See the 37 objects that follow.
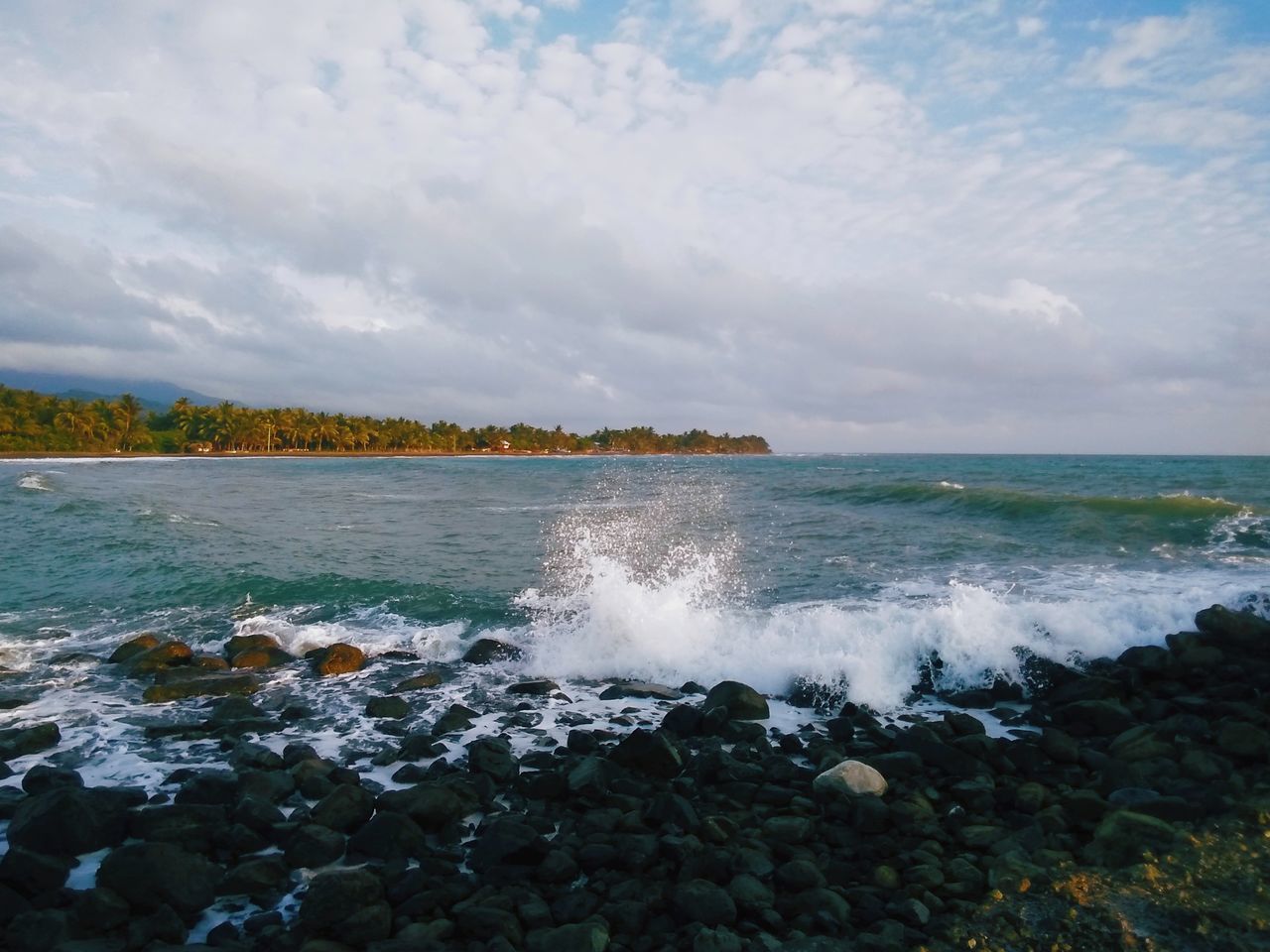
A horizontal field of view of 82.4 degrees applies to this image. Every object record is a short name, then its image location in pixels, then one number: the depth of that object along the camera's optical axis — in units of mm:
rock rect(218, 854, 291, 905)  4883
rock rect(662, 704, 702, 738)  8016
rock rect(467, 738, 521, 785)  6657
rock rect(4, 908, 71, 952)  4152
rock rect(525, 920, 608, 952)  4145
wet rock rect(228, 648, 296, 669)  10555
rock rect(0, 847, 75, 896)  4742
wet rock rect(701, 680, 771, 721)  8508
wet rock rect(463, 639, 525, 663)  10891
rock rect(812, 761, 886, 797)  6121
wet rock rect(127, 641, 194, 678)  10000
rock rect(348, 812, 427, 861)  5340
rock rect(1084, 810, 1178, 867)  4977
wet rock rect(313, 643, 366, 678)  10289
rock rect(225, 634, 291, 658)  10906
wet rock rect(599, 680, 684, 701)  9393
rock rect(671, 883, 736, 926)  4480
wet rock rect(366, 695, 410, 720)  8539
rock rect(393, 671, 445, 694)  9500
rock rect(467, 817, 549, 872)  5156
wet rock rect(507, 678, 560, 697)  9516
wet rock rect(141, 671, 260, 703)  9055
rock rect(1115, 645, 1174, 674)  9711
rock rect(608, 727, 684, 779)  6793
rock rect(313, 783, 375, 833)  5738
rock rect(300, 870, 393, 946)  4340
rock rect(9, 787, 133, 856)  5246
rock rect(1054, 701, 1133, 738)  7977
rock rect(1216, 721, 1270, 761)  6793
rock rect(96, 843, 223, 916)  4637
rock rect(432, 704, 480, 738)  7972
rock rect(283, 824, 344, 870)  5246
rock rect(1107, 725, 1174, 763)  6887
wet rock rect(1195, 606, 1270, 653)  10477
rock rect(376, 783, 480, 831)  5750
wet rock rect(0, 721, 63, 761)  7156
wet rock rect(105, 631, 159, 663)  10523
